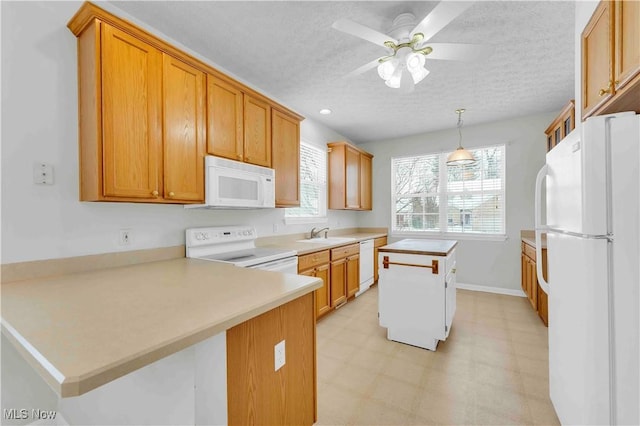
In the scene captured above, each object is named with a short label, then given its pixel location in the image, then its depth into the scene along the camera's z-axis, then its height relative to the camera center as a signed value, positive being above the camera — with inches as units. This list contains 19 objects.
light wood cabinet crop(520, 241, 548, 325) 114.5 -35.6
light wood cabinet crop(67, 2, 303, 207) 61.1 +26.7
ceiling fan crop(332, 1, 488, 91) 64.5 +43.7
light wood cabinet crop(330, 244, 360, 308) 132.1 -32.6
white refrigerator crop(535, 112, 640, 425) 43.4 -9.9
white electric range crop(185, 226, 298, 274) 87.7 -14.0
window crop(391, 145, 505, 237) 168.1 +10.5
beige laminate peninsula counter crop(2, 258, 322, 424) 27.5 -14.1
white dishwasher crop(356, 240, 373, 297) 161.9 -34.0
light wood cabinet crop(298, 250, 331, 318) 111.1 -25.6
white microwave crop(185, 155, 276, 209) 83.8 +9.6
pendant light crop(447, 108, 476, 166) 128.1 +25.3
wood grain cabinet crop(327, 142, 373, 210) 171.0 +22.9
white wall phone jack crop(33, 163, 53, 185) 59.8 +9.2
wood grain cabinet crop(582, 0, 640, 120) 48.4 +30.7
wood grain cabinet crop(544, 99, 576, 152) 105.5 +38.0
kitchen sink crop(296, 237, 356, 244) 139.7 -15.8
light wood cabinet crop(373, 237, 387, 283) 180.7 -30.7
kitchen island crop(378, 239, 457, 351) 94.7 -30.4
